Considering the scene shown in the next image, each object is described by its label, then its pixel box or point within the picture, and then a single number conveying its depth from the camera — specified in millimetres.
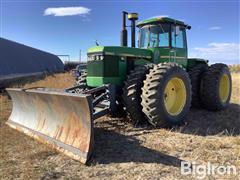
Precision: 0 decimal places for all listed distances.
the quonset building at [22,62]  11467
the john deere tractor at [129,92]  3072
